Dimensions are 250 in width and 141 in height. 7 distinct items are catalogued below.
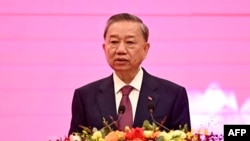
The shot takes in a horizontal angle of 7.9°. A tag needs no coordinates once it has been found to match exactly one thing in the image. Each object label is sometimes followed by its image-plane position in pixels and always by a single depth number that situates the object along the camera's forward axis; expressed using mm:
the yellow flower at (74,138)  6848
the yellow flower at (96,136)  6847
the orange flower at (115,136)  6810
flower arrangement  6823
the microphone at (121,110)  7052
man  7309
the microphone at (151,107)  7044
